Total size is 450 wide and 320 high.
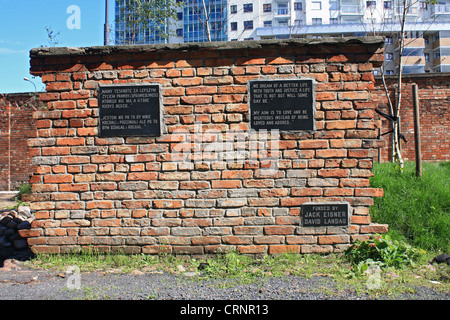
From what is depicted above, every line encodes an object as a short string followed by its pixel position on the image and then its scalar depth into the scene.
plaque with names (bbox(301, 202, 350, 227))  3.86
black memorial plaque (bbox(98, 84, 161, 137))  3.91
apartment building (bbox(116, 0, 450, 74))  43.72
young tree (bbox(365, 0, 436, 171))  6.30
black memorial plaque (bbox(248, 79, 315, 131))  3.87
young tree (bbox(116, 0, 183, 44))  12.31
